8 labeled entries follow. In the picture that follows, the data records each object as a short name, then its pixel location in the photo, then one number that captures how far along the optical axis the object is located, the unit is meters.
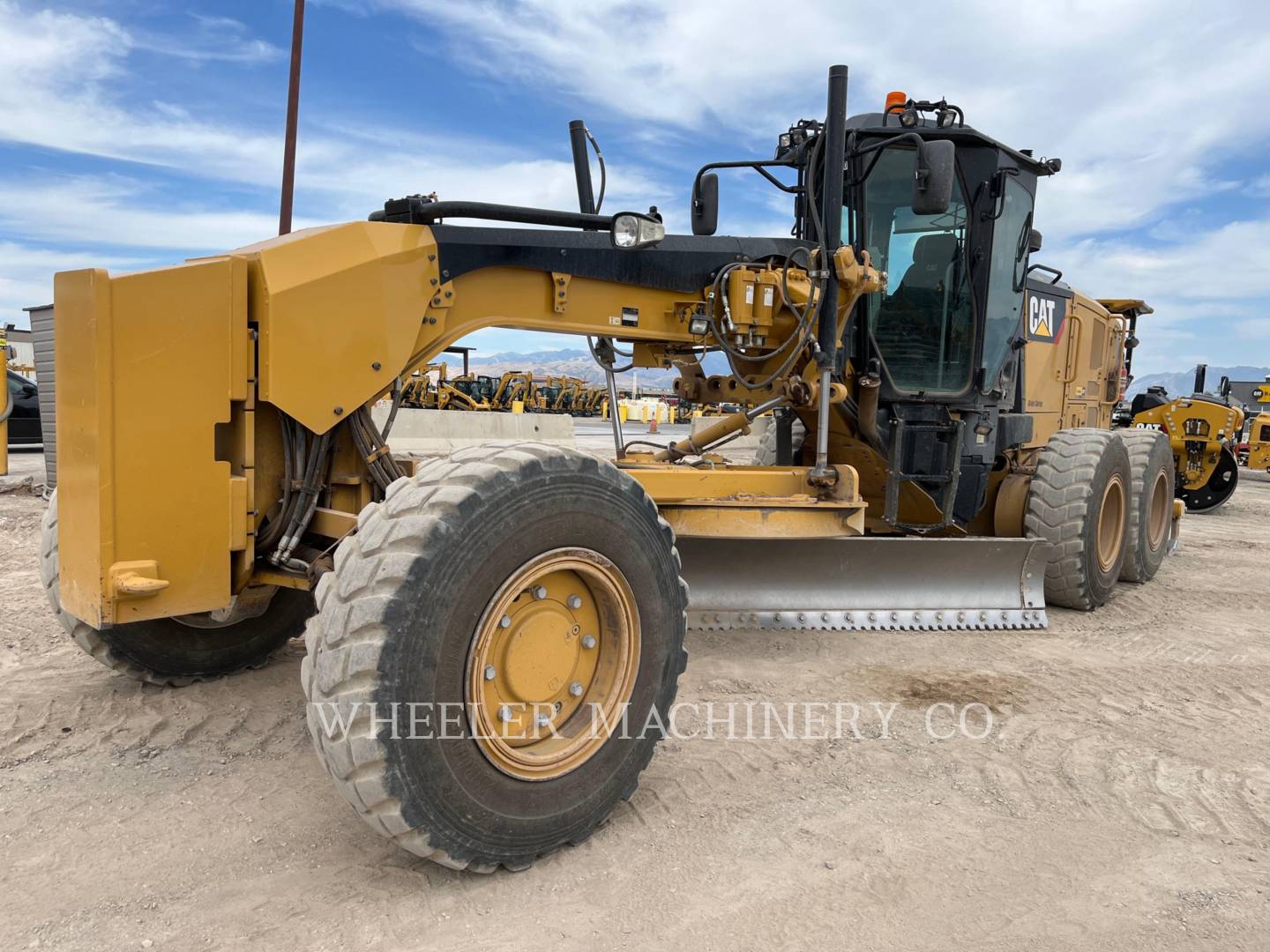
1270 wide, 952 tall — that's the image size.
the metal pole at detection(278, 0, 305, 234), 10.38
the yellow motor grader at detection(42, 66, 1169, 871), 2.59
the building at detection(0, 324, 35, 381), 38.60
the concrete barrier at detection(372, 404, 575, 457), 15.68
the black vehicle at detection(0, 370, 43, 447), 15.12
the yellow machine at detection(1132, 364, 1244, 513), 12.32
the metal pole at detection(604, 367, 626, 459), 5.26
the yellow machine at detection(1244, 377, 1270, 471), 15.59
